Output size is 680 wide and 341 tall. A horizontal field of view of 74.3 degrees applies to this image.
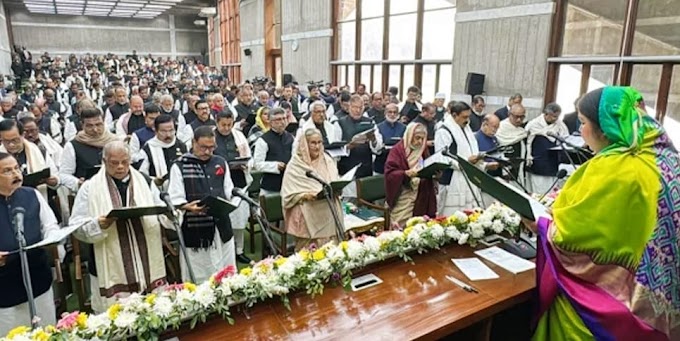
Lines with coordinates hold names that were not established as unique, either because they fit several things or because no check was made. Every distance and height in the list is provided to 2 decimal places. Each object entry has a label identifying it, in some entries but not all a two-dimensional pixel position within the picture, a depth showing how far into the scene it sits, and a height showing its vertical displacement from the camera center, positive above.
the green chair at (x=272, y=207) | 4.15 -1.17
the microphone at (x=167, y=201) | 2.51 -0.68
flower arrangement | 1.70 -0.90
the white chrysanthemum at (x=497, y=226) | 2.78 -0.88
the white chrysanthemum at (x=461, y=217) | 2.73 -0.82
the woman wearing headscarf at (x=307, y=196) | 3.72 -0.94
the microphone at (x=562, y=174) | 4.58 -0.92
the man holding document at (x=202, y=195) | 3.31 -0.85
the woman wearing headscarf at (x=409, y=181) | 4.41 -0.97
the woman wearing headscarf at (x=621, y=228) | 1.72 -0.56
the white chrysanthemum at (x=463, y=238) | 2.66 -0.91
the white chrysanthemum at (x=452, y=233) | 2.64 -0.87
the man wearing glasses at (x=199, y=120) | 5.80 -0.53
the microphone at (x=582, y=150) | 4.25 -0.67
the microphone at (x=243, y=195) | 2.57 -0.68
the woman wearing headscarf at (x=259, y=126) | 5.88 -0.64
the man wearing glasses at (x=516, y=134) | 5.60 -0.65
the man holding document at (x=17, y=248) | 2.50 -0.94
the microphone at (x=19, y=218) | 2.13 -0.68
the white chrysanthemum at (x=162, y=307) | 1.78 -0.90
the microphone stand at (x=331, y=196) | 2.99 -0.84
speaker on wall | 8.41 -0.03
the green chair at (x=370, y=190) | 4.77 -1.16
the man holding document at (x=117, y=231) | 2.84 -0.98
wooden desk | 1.82 -1.00
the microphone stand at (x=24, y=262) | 1.97 -0.84
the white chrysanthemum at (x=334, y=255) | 2.22 -0.85
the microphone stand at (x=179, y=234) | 2.40 -0.84
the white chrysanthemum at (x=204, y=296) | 1.87 -0.89
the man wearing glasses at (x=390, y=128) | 5.87 -0.62
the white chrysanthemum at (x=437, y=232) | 2.57 -0.85
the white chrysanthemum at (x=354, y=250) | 2.28 -0.85
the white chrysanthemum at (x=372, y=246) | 2.35 -0.85
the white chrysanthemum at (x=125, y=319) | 1.70 -0.91
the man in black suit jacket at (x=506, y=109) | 7.05 -0.43
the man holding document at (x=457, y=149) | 4.69 -0.69
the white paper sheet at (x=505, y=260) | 2.39 -0.97
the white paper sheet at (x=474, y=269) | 2.30 -0.97
